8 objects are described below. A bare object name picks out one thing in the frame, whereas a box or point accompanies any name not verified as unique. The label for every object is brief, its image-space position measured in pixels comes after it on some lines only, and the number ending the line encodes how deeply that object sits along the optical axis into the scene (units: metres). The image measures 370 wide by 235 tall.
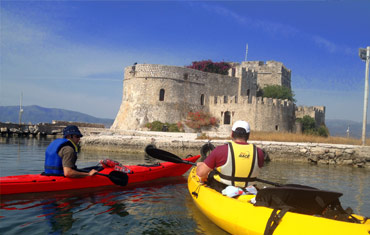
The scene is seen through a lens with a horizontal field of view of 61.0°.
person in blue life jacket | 6.10
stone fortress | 27.00
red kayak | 6.05
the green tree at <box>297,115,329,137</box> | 28.56
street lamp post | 16.62
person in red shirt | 4.80
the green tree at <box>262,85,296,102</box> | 33.94
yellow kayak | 3.46
